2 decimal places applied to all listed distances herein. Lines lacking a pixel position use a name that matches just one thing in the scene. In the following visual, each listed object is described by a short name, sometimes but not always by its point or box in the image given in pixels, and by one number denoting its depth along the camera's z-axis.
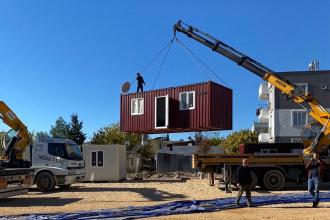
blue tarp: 14.99
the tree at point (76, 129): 68.79
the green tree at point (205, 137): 53.56
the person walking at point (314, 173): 17.44
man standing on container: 36.43
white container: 33.12
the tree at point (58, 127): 103.69
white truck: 24.77
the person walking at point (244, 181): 17.34
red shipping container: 31.80
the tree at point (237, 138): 62.97
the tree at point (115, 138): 57.41
